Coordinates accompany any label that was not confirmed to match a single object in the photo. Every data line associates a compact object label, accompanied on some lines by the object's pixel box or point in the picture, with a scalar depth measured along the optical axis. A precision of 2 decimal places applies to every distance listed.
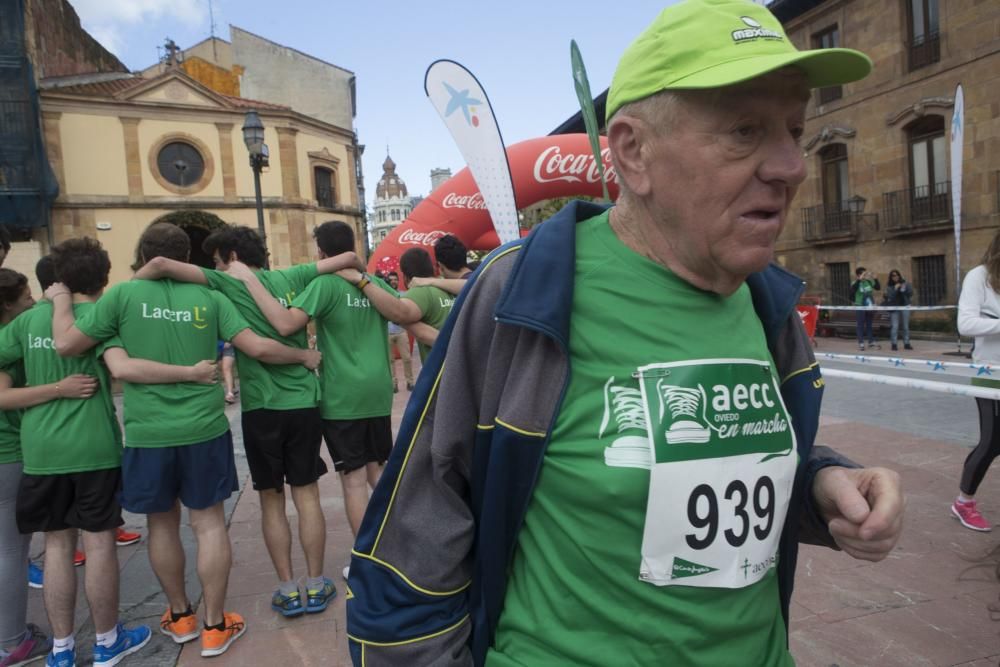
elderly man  1.14
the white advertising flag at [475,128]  6.02
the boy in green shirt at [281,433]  3.52
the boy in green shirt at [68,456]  3.03
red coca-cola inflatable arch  9.97
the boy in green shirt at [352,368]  3.70
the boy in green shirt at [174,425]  3.03
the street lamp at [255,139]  9.79
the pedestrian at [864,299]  14.71
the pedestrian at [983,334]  3.76
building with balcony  15.37
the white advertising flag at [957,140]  10.32
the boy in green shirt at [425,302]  4.24
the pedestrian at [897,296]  14.03
